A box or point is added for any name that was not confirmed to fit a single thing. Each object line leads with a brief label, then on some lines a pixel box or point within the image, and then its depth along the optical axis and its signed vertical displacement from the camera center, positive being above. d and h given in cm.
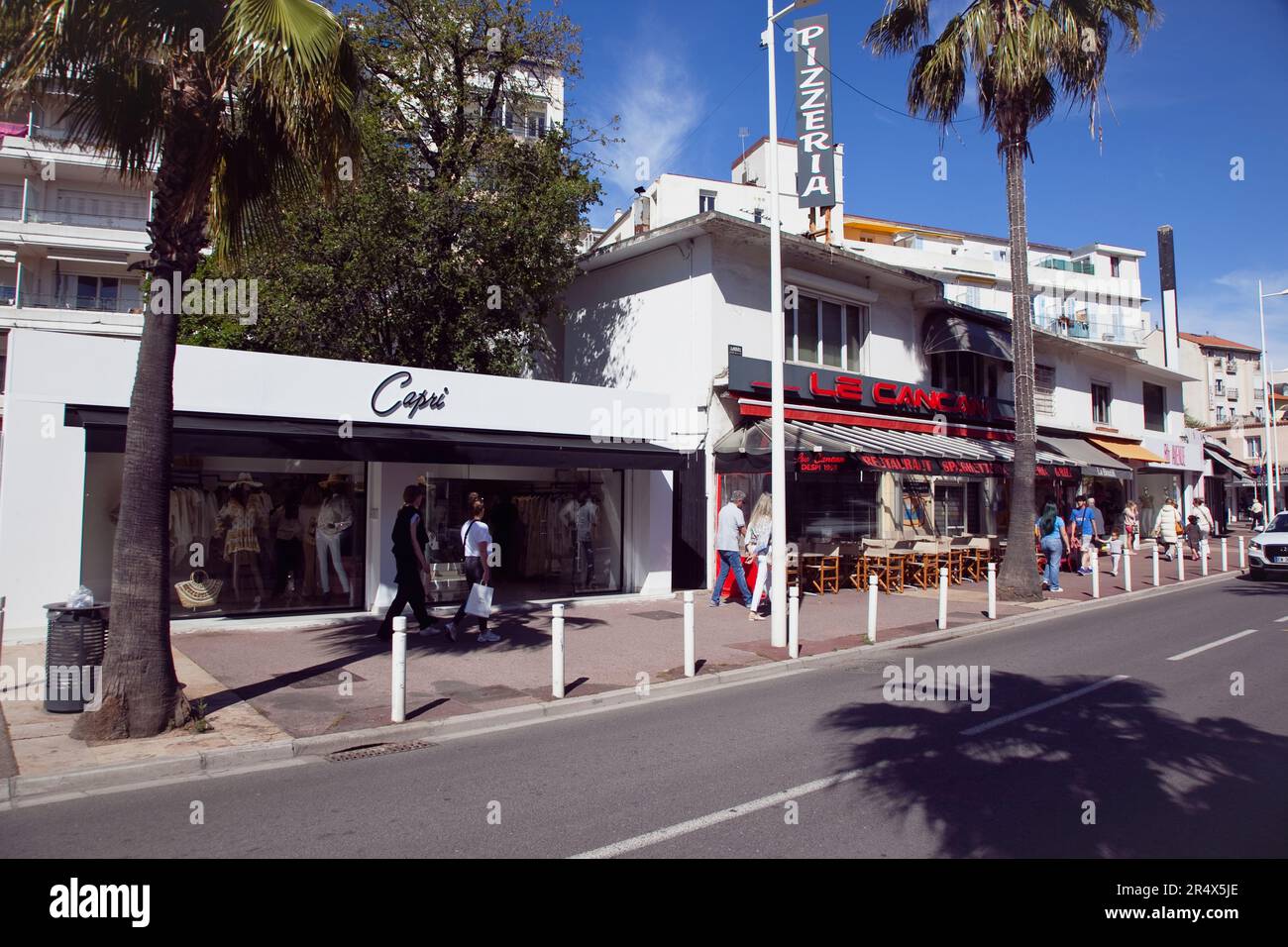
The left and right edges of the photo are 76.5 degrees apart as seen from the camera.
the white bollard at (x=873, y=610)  1193 -125
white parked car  1895 -64
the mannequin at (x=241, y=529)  1227 -9
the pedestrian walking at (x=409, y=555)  1054 -41
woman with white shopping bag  1048 -59
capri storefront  1034 +73
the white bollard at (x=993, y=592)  1396 -115
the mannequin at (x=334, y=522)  1296 +1
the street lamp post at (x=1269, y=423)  3388 +453
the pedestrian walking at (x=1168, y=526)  2423 -3
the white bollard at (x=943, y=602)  1295 -123
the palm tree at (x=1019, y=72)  1537 +887
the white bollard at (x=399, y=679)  739 -141
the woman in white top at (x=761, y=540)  1355 -27
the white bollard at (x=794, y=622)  1051 -128
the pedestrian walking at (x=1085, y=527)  2156 -5
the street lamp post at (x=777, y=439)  1125 +120
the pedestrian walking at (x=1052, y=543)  1773 -39
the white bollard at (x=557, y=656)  835 -135
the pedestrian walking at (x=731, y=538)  1438 -24
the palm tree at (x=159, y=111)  665 +364
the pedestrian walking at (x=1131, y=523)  2594 +7
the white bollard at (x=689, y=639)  942 -133
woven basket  1179 -100
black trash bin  719 -118
